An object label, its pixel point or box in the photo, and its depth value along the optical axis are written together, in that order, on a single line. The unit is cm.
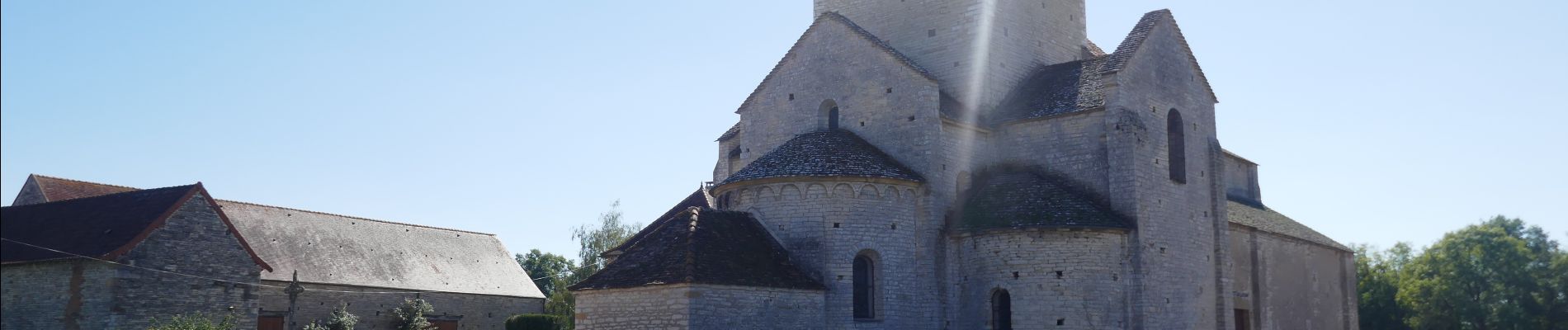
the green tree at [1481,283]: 4916
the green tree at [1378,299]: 5581
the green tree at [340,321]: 3722
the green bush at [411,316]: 3966
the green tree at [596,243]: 4916
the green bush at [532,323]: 4191
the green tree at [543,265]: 7050
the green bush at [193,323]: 2638
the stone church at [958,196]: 2573
